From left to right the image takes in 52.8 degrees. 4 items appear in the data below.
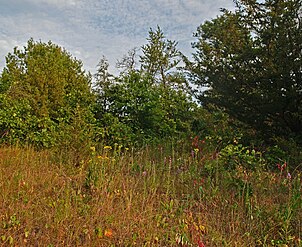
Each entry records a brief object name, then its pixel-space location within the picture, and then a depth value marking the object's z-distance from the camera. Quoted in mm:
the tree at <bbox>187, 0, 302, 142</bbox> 6188
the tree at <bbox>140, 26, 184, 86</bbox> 14789
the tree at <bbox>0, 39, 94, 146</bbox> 6277
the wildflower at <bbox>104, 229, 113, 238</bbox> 2477
